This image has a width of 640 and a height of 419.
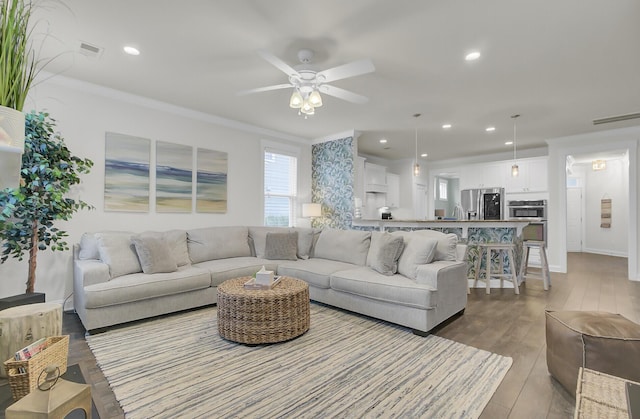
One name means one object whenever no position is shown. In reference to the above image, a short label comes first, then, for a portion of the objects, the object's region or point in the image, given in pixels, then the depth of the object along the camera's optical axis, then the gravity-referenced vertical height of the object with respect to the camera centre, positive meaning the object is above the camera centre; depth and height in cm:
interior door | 890 -7
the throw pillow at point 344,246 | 400 -45
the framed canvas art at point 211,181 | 462 +50
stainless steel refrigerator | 714 +33
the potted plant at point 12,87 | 86 +38
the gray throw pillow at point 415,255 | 310 -43
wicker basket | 131 -73
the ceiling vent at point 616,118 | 448 +155
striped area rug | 176 -114
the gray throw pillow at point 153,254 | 325 -47
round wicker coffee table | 254 -89
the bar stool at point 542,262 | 442 -76
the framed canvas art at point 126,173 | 376 +50
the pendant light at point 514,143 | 470 +156
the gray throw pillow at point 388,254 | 330 -45
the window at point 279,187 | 558 +51
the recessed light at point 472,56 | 282 +154
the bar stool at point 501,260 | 423 -65
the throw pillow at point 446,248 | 325 -36
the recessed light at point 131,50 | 279 +154
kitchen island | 445 -25
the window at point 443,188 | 968 +91
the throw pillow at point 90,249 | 329 -43
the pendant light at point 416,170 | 507 +77
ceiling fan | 242 +120
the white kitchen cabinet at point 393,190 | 778 +65
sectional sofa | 281 -67
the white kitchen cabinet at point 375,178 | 706 +90
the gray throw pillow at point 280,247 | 427 -49
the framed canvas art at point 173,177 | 420 +51
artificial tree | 273 +16
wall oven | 619 +12
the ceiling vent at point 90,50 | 276 +153
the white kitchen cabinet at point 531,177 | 646 +88
